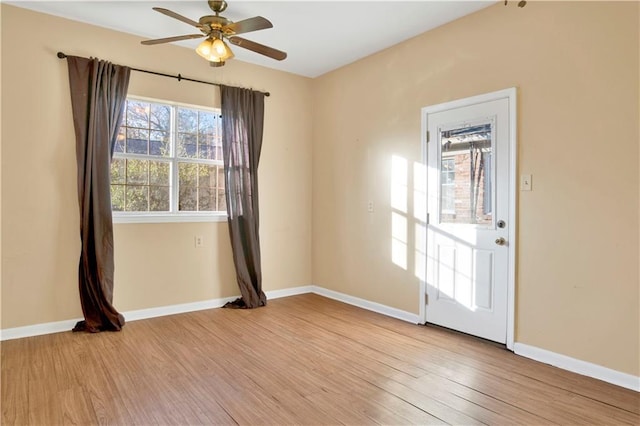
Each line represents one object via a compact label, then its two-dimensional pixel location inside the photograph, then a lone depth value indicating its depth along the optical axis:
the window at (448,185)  3.59
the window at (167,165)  3.95
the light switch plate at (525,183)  3.03
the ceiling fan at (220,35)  2.90
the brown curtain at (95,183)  3.54
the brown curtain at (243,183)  4.43
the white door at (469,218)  3.21
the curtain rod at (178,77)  3.95
